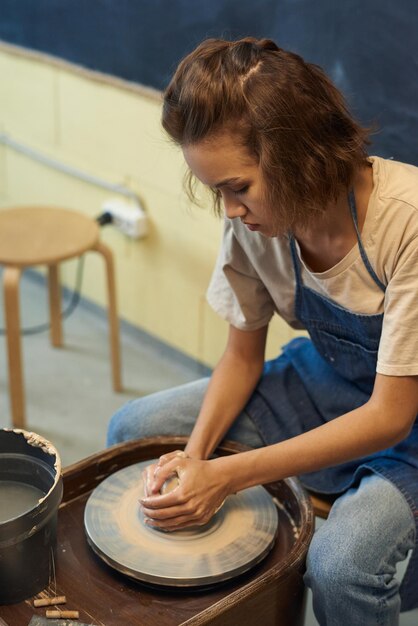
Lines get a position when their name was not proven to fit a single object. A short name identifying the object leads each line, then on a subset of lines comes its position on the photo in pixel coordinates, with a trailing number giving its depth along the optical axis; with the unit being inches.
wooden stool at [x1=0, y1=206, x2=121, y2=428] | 86.9
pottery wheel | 50.3
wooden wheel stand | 47.2
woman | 47.6
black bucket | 46.2
